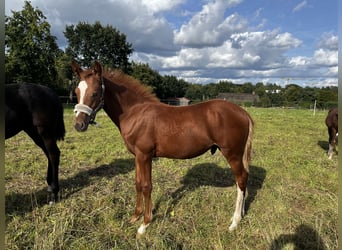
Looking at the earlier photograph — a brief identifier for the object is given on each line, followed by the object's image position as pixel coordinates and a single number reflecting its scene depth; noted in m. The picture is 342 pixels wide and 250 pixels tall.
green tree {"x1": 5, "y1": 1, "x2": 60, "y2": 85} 27.30
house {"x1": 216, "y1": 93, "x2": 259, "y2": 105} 76.69
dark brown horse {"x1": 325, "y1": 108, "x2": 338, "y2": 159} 7.59
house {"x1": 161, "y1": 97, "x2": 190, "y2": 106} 48.78
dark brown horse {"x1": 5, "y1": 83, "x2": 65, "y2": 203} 4.13
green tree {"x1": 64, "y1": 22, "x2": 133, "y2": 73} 44.31
